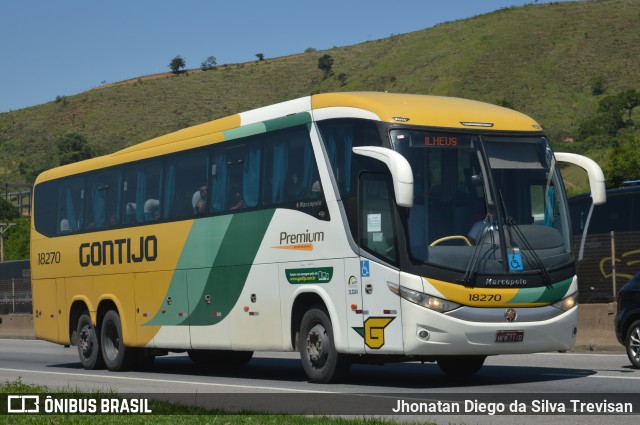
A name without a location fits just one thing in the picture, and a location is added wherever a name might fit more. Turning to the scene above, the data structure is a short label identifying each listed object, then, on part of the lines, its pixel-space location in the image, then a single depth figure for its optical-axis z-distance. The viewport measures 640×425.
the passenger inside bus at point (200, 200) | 19.19
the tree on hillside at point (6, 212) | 116.69
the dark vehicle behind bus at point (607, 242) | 25.53
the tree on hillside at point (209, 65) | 181.00
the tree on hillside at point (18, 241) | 96.62
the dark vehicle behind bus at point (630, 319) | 17.47
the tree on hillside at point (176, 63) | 180.38
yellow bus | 14.77
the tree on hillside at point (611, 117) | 102.44
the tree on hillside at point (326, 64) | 164.00
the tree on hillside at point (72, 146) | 119.41
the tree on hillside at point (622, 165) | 67.75
